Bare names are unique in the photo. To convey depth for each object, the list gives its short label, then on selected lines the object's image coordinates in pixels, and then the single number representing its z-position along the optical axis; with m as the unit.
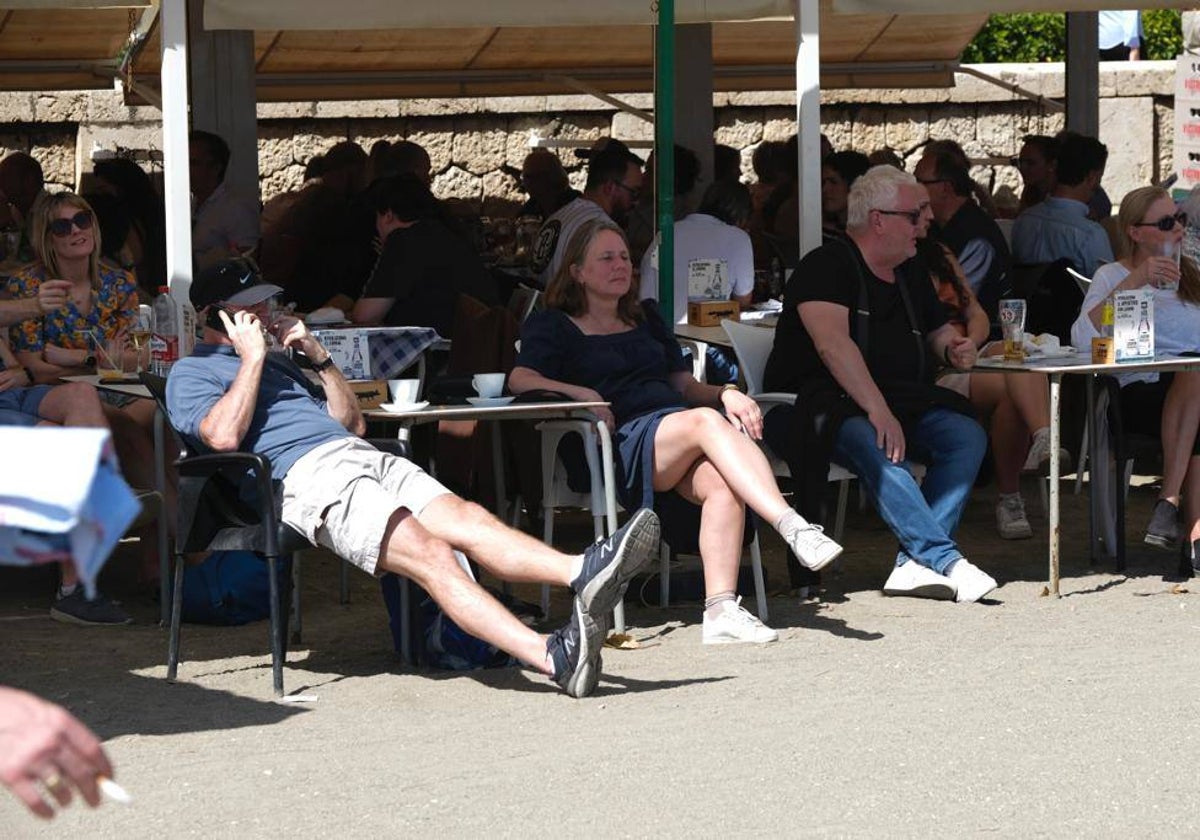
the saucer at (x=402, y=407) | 10.97
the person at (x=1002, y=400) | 13.78
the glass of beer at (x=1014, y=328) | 12.58
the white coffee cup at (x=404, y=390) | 11.09
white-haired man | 11.97
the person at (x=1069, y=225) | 16.73
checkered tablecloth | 12.47
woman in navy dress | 10.89
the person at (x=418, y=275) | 14.13
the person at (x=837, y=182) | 17.84
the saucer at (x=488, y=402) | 11.13
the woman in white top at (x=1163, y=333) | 12.97
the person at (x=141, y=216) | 16.57
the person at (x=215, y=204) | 17.73
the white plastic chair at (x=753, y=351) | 12.71
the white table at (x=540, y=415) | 10.87
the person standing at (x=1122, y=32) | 33.04
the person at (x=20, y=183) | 19.47
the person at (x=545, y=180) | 21.27
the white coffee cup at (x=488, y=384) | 11.23
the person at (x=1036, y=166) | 20.02
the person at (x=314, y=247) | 15.86
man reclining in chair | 9.49
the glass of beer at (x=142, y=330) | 12.15
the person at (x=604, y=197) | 17.25
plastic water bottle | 11.95
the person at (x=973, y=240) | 15.19
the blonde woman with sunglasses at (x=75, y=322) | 12.42
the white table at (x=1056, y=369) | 11.94
